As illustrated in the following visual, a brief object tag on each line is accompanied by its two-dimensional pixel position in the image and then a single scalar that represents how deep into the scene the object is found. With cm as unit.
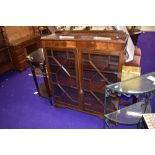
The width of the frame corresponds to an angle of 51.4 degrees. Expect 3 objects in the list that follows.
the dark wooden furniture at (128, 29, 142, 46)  449
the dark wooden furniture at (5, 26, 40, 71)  396
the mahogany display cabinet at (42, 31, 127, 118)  189
